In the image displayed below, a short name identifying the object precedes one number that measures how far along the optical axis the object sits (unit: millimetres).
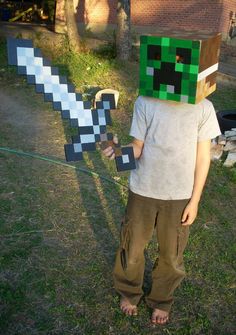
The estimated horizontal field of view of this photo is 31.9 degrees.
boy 1859
